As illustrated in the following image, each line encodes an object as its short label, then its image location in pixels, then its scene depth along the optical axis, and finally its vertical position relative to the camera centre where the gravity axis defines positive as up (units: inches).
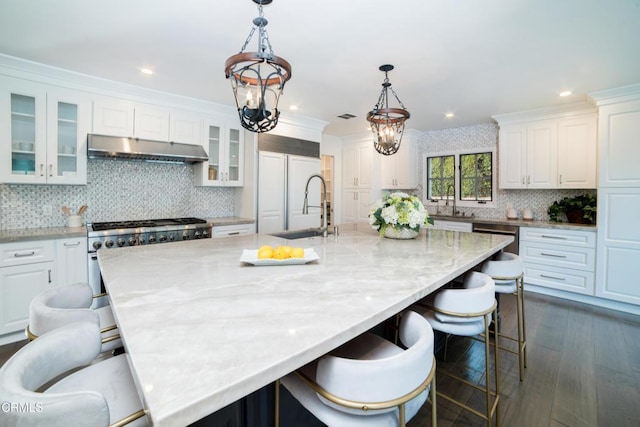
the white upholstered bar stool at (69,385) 24.0 -16.5
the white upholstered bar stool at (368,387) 33.8 -20.2
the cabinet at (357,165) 233.3 +36.4
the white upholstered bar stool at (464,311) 60.2 -19.6
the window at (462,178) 199.5 +24.0
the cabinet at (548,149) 155.6 +35.1
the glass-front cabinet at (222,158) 161.6 +28.0
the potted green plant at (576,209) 153.9 +2.7
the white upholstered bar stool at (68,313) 46.0 -16.7
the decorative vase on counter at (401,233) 99.5 -6.7
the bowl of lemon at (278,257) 62.9 -9.7
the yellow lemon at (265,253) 64.0 -8.9
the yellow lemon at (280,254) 64.7 -9.1
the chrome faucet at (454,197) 210.2 +10.9
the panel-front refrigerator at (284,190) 171.9 +11.9
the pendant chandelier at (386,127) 106.3 +29.5
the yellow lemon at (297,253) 65.3 -9.0
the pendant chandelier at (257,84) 59.5 +26.4
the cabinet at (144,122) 130.2 +39.7
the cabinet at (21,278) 103.1 -24.3
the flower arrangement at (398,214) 96.2 -0.5
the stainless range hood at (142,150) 125.0 +26.0
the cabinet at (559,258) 146.8 -21.9
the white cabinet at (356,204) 234.8 +5.8
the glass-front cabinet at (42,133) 111.5 +28.5
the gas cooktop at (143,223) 126.6 -6.4
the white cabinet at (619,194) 133.4 +9.1
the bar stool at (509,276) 85.0 -17.6
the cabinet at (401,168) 220.2 +31.6
